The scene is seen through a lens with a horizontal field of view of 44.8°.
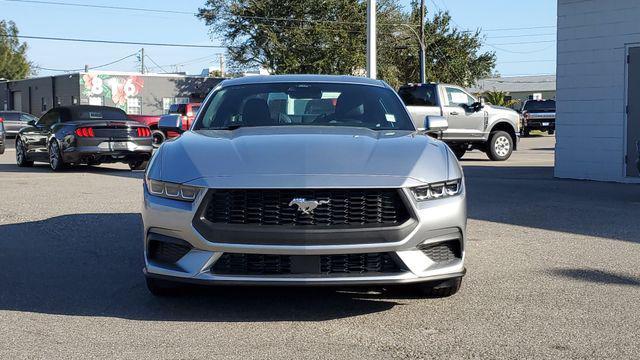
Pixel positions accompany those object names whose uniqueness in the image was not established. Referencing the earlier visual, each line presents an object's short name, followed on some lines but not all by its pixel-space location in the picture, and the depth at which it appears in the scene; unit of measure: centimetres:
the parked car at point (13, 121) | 3809
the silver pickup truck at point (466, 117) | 1981
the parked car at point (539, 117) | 3806
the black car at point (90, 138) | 1645
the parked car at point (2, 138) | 2519
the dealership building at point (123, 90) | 5250
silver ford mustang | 465
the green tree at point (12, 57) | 9338
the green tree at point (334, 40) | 4434
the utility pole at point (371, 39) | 1920
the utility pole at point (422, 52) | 3674
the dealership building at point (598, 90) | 1382
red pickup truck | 2852
